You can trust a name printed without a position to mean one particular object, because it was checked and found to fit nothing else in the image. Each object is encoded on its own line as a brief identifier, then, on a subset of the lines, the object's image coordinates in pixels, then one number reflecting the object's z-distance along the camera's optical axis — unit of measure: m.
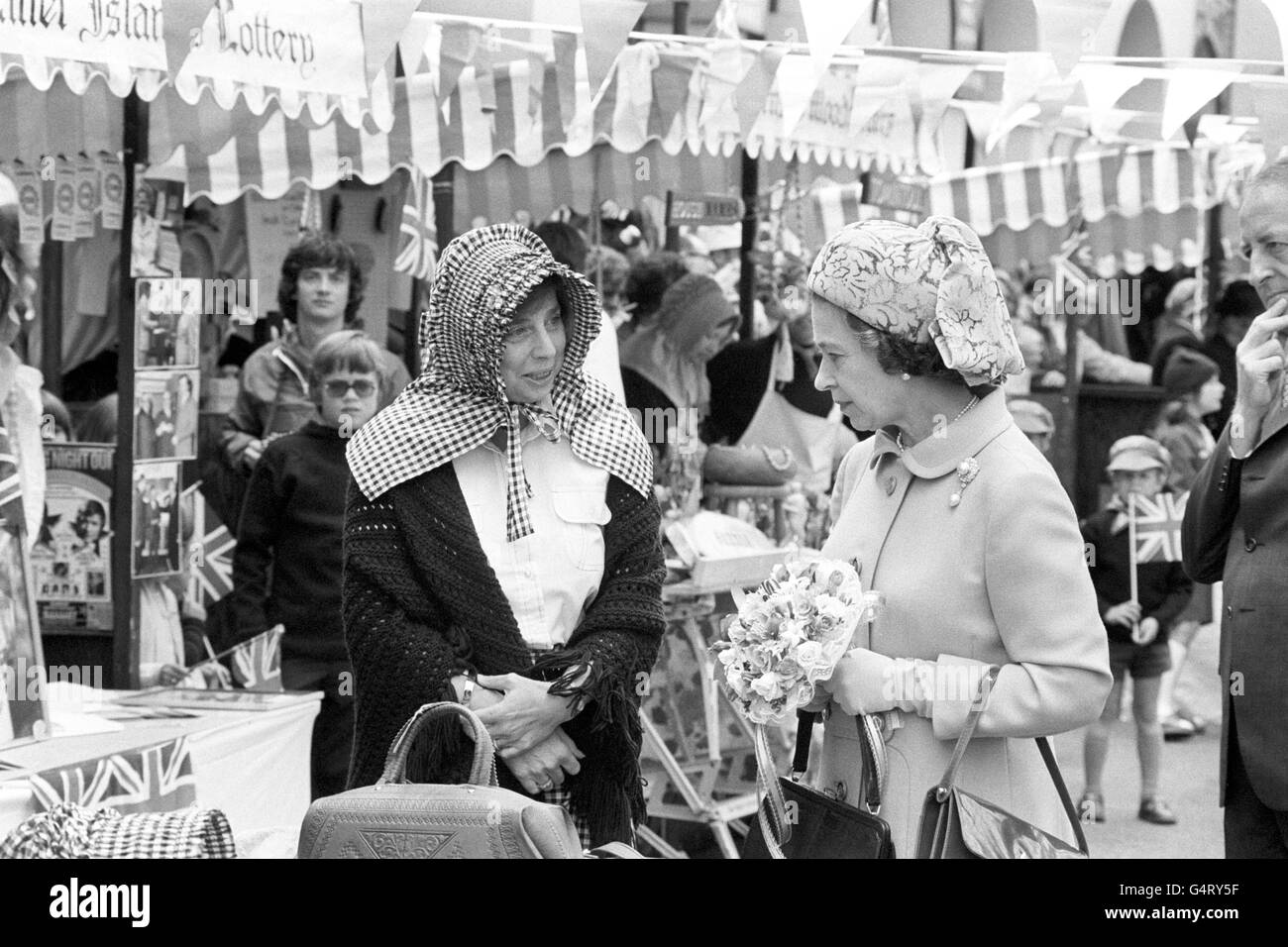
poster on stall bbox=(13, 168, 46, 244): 5.95
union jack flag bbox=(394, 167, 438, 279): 6.77
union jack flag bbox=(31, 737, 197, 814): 3.67
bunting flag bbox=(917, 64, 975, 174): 6.86
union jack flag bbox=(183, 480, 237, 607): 6.48
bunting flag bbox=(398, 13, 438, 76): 5.14
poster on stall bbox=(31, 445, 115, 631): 5.71
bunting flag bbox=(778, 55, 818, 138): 6.12
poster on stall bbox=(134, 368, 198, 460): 5.58
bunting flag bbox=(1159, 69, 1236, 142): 6.16
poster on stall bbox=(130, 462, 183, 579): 5.58
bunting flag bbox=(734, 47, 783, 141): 5.96
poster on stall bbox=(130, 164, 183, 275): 5.60
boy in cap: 7.23
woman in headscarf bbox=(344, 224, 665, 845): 3.27
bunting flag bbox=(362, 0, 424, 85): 4.88
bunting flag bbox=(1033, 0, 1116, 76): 5.37
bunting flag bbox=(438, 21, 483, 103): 5.41
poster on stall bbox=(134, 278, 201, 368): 5.54
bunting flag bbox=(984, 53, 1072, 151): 6.54
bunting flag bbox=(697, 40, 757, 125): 6.05
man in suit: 3.25
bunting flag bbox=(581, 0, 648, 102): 5.24
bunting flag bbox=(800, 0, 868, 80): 5.22
